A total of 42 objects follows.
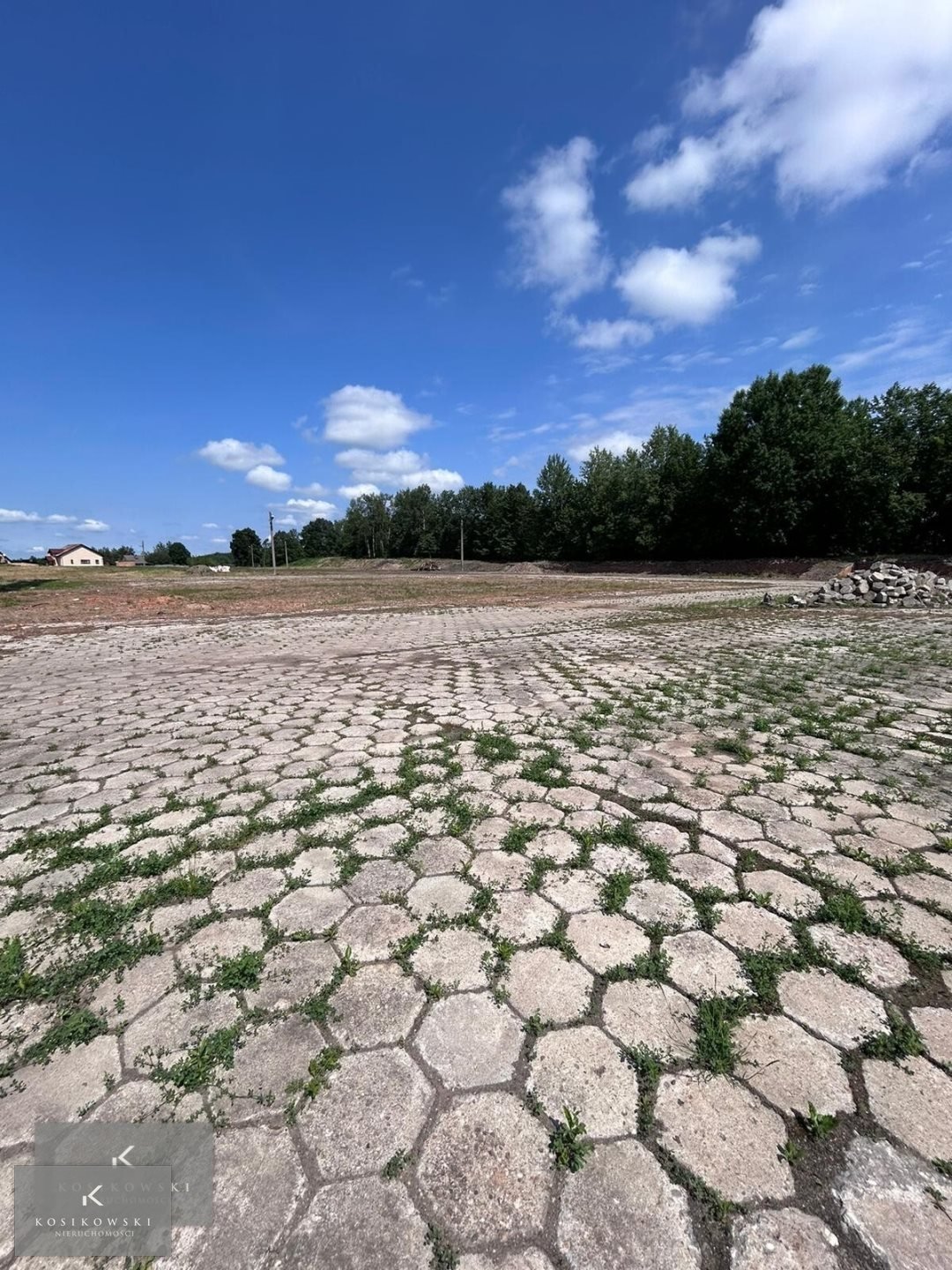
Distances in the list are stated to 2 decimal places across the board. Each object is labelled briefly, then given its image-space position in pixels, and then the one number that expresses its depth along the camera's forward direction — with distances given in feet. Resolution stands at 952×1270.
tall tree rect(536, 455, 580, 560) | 174.40
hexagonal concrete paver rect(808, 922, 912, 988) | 5.86
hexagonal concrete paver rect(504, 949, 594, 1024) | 5.52
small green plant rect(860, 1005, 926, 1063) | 4.99
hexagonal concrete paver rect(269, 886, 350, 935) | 6.74
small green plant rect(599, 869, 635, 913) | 7.03
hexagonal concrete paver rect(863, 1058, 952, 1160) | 4.27
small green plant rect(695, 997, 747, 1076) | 4.93
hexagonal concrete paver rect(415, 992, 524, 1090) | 4.85
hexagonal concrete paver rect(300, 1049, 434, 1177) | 4.18
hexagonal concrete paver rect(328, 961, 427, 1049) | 5.23
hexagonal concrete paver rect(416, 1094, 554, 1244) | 3.78
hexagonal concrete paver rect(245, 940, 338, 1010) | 5.66
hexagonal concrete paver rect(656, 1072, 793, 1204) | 4.01
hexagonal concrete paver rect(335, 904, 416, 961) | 6.35
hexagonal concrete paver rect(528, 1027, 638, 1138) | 4.45
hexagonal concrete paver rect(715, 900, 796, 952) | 6.37
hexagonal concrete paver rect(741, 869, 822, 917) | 6.95
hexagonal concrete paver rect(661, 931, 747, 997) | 5.78
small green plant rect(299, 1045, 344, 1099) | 4.67
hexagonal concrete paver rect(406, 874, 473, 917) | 7.01
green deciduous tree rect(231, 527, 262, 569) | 328.29
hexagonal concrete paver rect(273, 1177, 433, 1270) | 3.61
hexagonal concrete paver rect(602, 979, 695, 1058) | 5.13
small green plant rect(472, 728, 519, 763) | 11.81
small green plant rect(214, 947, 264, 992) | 5.83
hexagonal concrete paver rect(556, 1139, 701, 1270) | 3.62
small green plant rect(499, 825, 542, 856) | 8.32
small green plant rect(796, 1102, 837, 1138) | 4.32
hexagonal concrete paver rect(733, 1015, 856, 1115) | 4.62
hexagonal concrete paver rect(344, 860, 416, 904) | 7.33
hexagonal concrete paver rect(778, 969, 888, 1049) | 5.23
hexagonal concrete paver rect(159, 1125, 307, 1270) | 3.67
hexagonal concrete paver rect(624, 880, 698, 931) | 6.78
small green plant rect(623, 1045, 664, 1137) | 4.44
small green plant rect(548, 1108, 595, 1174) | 4.15
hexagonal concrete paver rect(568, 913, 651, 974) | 6.18
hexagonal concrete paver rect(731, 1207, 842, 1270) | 3.58
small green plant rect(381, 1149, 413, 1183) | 4.06
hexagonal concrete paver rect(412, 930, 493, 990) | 5.91
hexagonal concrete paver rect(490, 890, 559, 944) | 6.58
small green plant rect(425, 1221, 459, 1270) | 3.57
